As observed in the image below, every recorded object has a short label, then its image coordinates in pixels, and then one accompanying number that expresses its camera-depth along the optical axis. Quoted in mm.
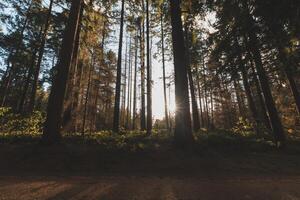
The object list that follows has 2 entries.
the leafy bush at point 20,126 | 10250
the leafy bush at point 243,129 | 12708
